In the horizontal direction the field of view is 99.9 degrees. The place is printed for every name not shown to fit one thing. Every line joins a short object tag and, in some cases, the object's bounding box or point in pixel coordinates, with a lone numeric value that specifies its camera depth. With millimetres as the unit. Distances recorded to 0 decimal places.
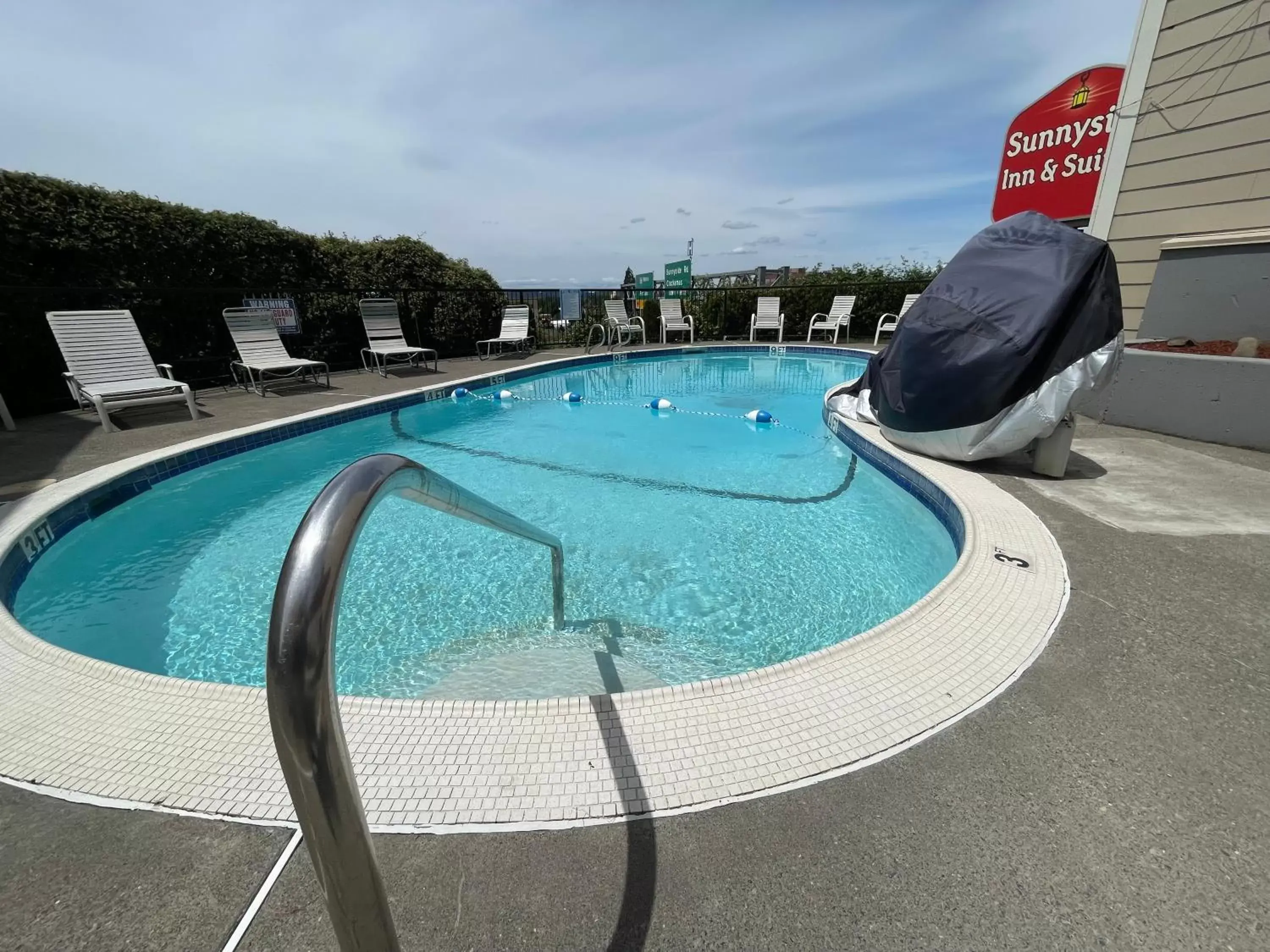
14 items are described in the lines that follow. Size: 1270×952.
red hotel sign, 8844
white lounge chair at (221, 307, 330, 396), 7594
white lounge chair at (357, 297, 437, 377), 9344
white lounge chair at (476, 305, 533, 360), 11888
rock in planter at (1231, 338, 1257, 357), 4355
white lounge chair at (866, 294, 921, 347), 12484
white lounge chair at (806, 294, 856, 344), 13500
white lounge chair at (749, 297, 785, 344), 14250
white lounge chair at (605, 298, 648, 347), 13469
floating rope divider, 7336
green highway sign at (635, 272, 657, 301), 15367
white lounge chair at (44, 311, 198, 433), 5684
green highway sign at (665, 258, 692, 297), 17906
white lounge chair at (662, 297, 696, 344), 14211
